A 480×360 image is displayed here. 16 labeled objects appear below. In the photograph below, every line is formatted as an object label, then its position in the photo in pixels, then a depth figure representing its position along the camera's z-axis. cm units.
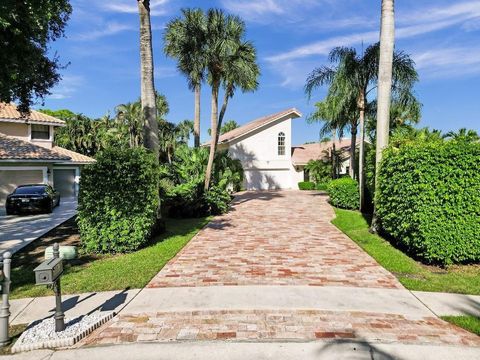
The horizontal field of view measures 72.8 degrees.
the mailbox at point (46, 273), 406
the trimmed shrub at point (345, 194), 1655
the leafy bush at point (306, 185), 2950
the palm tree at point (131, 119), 3488
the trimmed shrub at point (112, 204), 864
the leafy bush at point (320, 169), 2933
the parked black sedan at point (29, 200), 1609
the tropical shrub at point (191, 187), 1551
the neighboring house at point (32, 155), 2069
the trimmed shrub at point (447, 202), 711
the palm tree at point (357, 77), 1423
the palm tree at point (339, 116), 1509
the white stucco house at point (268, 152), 2906
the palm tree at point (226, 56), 1580
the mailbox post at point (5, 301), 424
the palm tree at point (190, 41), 1628
